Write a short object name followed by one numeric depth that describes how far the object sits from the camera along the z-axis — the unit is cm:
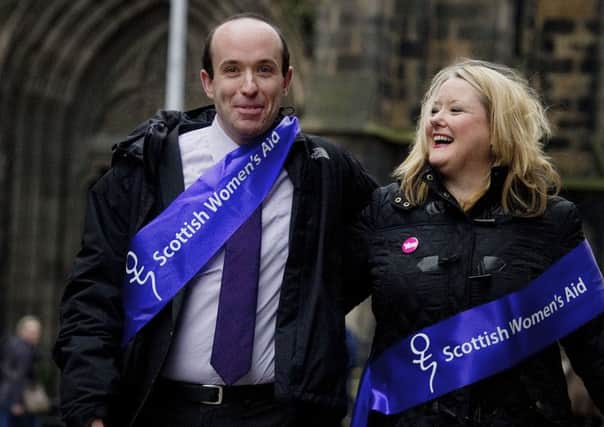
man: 783
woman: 775
